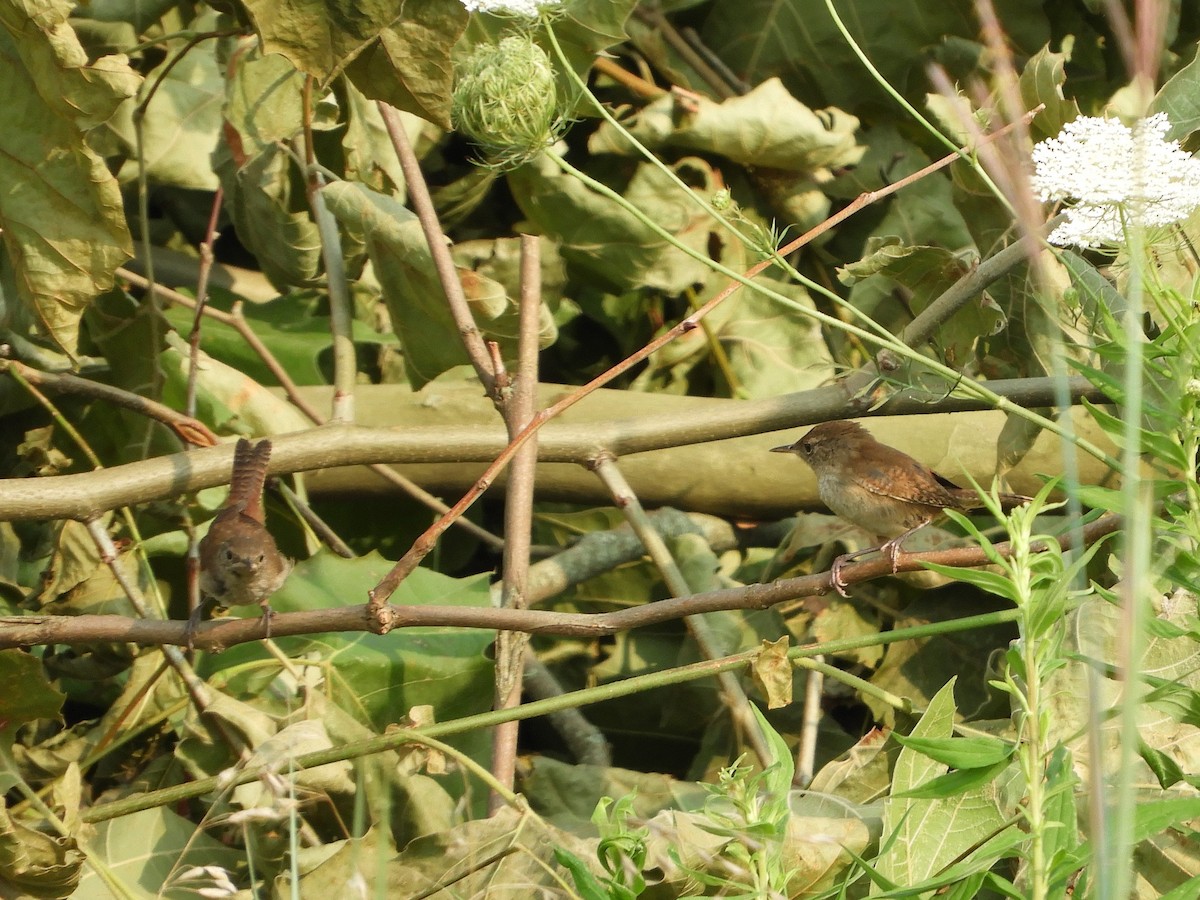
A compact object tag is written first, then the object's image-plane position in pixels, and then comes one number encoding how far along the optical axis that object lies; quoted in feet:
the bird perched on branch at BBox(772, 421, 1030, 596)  22.61
